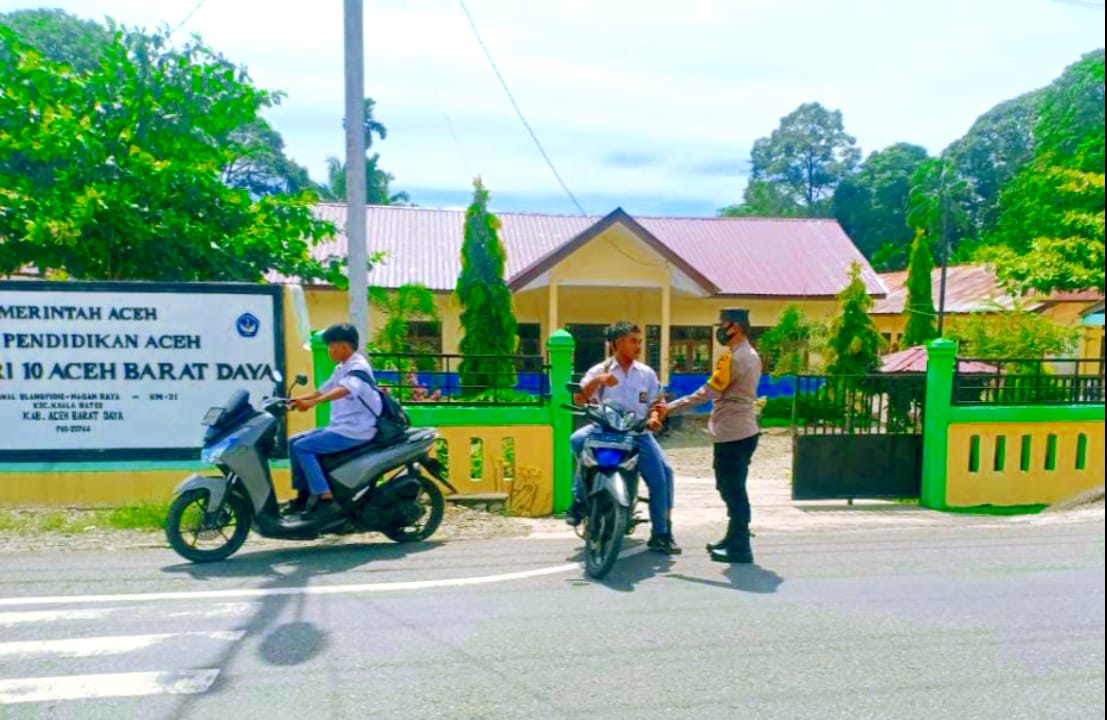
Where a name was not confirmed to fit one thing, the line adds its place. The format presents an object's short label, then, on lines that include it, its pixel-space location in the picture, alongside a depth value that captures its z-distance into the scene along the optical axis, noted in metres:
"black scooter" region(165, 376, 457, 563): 4.93
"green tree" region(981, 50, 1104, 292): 9.79
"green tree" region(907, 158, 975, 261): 33.34
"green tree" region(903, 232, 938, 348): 24.03
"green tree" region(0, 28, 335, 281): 7.54
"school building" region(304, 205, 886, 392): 17.17
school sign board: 6.52
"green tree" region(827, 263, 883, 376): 16.27
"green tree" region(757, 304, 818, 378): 18.39
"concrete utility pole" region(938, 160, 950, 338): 22.77
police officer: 4.99
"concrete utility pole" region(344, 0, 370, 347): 6.45
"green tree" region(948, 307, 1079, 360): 13.70
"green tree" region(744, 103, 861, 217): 59.78
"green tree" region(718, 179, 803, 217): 54.78
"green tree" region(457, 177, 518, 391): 14.36
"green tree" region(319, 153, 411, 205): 36.69
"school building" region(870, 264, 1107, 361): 17.34
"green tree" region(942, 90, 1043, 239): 36.19
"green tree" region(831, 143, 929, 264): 48.56
